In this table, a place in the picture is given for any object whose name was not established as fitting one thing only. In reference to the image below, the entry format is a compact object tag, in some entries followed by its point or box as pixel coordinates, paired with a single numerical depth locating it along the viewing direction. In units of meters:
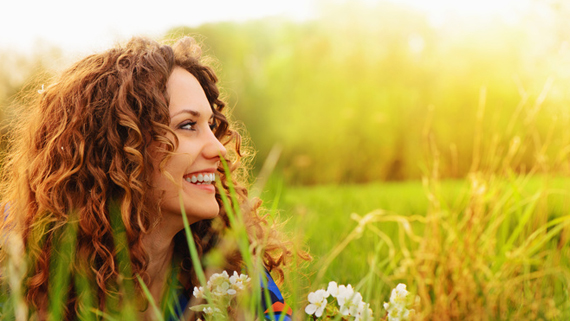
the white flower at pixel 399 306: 0.86
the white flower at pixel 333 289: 0.87
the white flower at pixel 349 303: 0.85
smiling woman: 1.02
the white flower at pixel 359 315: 0.86
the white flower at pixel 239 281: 0.86
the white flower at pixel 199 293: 0.86
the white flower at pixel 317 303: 0.88
